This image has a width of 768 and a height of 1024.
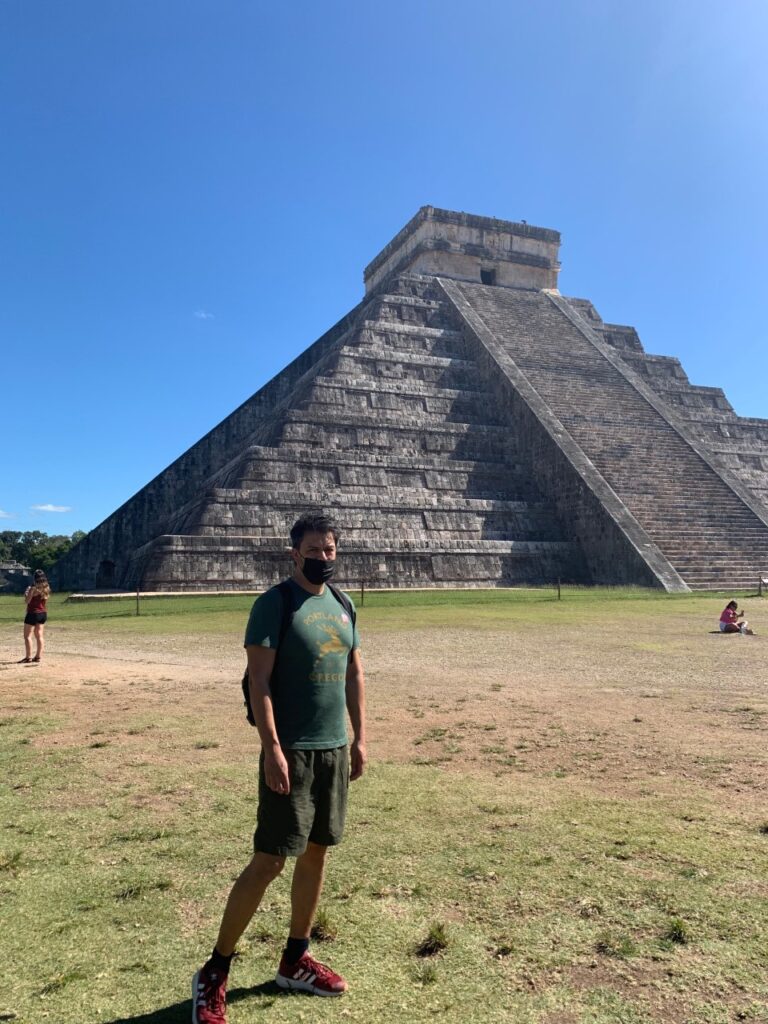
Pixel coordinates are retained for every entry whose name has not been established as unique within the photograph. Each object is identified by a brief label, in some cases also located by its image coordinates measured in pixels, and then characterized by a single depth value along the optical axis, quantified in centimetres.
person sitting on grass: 1165
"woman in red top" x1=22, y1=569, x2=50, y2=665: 957
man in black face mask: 264
